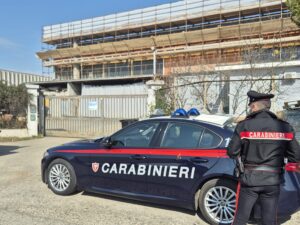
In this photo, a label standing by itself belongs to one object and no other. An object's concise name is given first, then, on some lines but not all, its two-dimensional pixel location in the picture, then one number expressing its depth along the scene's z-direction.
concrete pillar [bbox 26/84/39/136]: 16.44
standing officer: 3.41
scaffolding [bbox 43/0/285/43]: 36.50
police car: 4.74
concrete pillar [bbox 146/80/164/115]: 13.57
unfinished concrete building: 32.08
